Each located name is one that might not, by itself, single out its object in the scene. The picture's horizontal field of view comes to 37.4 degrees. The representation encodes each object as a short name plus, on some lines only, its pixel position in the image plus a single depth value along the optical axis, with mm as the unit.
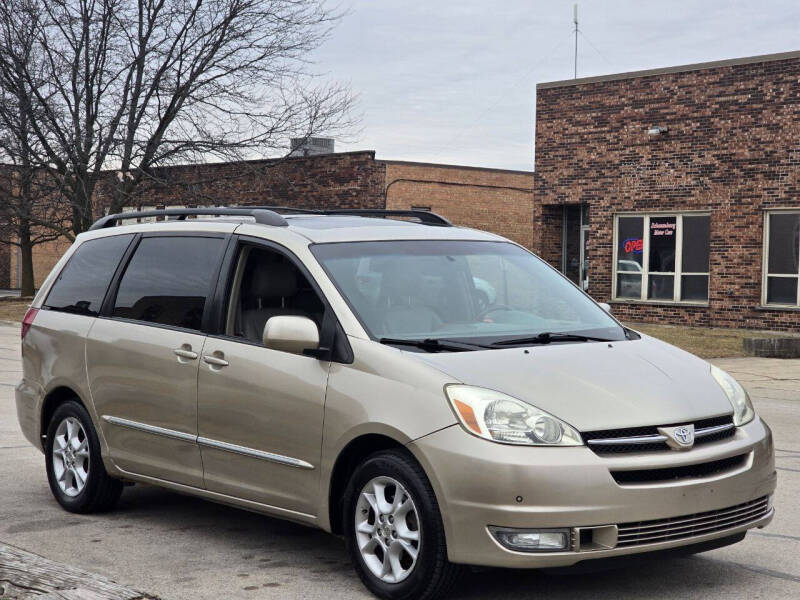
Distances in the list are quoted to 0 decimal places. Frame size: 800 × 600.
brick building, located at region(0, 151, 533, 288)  34844
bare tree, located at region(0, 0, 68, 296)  30328
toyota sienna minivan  4871
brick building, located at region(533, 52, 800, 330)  26141
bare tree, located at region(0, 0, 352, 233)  30703
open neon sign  28792
